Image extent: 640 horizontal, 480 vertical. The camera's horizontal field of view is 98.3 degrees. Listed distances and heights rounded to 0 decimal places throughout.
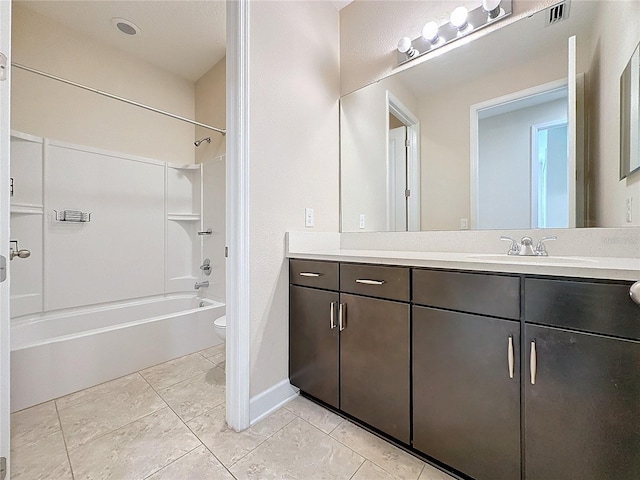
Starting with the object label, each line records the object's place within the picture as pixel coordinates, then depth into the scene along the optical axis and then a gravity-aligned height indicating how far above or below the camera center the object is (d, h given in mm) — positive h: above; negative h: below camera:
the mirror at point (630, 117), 1043 +480
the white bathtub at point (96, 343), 1577 -714
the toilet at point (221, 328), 1892 -612
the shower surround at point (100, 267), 1766 -240
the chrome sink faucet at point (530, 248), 1260 -41
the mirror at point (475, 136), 1275 +592
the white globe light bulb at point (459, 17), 1508 +1219
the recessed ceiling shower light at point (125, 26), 2301 +1825
